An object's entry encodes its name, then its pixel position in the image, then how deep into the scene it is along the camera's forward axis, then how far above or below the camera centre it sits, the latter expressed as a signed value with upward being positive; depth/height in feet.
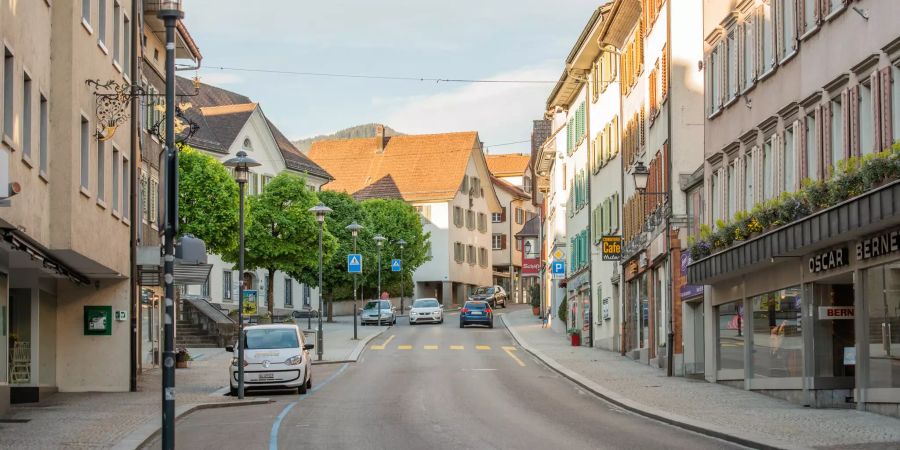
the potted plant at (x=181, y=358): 140.15 -5.43
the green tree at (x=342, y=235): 285.84 +14.47
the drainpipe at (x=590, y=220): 189.36 +11.09
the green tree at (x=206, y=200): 188.65 +13.95
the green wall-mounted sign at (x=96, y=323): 106.01 -1.33
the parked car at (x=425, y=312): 262.67 -1.92
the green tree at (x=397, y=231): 328.64 +17.02
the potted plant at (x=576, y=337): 189.47 -4.96
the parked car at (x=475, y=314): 248.32 -2.28
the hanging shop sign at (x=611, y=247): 157.99 +5.89
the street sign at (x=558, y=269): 207.82 +4.63
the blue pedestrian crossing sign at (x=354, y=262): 188.55 +5.45
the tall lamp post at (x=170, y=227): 51.60 +2.95
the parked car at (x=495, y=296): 367.33 +1.30
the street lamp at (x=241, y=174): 98.07 +9.37
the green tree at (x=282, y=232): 237.45 +12.04
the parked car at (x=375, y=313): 262.26 -2.09
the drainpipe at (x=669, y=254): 118.93 +3.96
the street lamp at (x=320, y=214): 151.23 +9.71
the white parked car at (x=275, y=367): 105.19 -4.81
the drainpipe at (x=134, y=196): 107.04 +8.51
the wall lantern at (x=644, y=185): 115.55 +9.38
